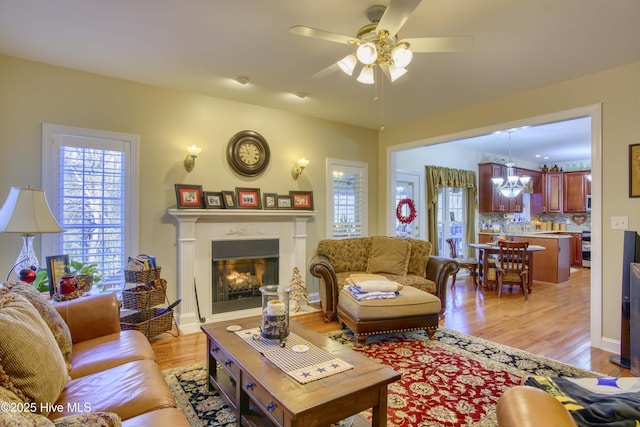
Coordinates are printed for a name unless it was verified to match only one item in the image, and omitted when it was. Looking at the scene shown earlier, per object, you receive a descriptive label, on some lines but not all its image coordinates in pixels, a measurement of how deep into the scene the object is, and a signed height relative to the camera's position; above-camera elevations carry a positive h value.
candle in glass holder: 2.09 -0.57
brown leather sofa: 1.40 -0.80
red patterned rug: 2.12 -1.25
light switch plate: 3.17 -0.05
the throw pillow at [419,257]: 4.32 -0.53
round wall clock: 4.20 +0.81
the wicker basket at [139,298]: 3.23 -0.80
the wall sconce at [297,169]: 4.66 +0.66
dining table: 5.64 -0.81
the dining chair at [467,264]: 5.86 -0.83
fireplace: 3.78 -0.27
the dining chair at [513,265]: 5.18 -0.76
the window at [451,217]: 6.97 -0.01
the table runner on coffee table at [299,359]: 1.69 -0.79
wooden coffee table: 1.47 -0.81
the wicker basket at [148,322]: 3.17 -1.04
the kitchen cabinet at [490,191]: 7.40 +0.56
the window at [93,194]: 3.24 +0.22
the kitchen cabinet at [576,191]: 8.45 +0.65
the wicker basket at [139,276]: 3.20 -0.58
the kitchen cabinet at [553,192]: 8.77 +0.65
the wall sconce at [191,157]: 3.81 +0.67
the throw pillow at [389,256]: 4.36 -0.53
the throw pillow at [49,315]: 1.77 -0.54
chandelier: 6.82 +0.63
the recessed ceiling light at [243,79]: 3.51 +1.44
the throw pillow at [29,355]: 1.24 -0.55
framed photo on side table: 2.67 -0.45
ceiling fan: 1.97 +1.10
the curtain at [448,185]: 6.62 +0.54
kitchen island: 6.39 -0.80
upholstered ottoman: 3.20 -0.95
